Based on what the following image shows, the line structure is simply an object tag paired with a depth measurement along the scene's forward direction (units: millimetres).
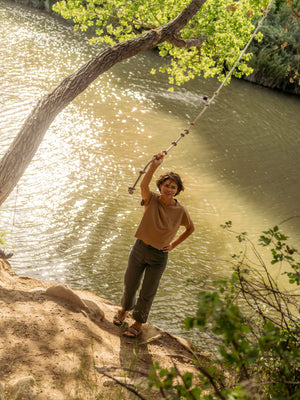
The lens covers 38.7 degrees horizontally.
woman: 3443
